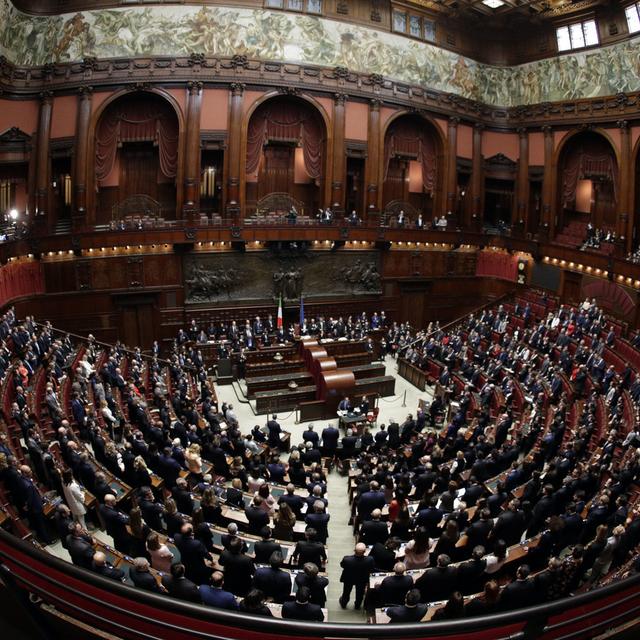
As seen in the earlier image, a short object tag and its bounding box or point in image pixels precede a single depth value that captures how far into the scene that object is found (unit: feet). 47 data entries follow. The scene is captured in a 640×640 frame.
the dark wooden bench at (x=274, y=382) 55.52
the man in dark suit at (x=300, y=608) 14.42
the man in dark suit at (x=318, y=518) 23.79
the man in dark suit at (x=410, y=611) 14.87
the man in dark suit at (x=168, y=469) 28.78
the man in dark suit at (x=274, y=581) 17.52
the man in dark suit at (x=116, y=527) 21.33
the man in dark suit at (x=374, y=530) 23.38
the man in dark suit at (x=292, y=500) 25.70
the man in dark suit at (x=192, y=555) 18.95
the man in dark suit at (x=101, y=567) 15.65
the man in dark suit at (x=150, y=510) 23.48
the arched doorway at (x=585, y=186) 77.51
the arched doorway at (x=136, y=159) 69.62
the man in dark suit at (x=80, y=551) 16.89
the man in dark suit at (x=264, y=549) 20.12
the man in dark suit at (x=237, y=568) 18.03
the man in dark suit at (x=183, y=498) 24.73
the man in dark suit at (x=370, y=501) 26.50
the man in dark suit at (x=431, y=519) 24.63
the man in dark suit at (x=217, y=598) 14.97
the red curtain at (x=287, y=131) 74.49
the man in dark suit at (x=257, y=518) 23.49
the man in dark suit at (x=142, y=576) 15.87
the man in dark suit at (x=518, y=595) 16.55
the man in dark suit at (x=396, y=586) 18.02
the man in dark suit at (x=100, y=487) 25.07
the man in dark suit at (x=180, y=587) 15.07
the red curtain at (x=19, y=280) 57.16
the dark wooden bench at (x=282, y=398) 52.54
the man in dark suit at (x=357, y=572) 19.70
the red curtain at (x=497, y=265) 83.15
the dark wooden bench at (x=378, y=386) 56.95
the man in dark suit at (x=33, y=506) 22.62
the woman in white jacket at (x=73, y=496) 23.50
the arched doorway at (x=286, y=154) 74.64
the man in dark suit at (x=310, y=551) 20.76
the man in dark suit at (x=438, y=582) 18.10
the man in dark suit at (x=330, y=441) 38.34
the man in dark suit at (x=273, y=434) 40.65
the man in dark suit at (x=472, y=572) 18.83
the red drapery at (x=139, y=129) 69.46
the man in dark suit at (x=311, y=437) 37.38
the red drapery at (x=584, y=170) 76.13
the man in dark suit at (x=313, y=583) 16.79
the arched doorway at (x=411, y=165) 81.61
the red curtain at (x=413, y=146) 81.41
